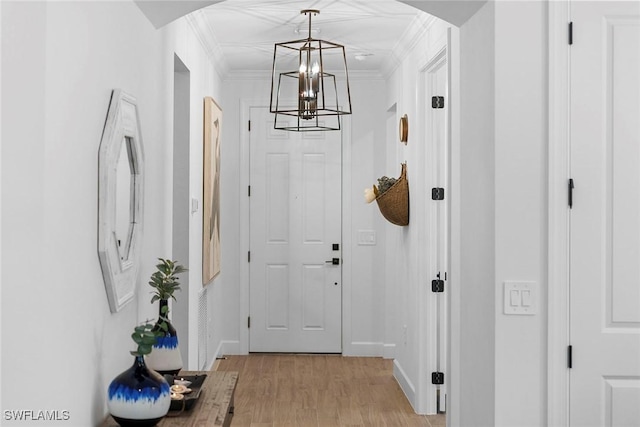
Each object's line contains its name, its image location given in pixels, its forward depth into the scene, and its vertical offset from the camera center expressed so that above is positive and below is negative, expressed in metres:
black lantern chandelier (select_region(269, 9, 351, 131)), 5.62 +1.17
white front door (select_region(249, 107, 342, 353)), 6.46 -0.25
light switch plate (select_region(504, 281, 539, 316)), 2.50 -0.29
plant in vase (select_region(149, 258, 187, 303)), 2.63 -0.26
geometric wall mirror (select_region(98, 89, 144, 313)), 2.20 +0.05
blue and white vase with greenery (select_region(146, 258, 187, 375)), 2.62 -0.49
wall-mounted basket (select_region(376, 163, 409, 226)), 4.98 +0.10
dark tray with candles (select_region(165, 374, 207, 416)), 2.43 -0.66
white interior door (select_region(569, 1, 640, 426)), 2.46 +0.09
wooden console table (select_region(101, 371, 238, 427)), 2.33 -0.69
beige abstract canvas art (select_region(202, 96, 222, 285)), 4.91 +0.16
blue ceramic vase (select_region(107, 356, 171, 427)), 2.09 -0.55
